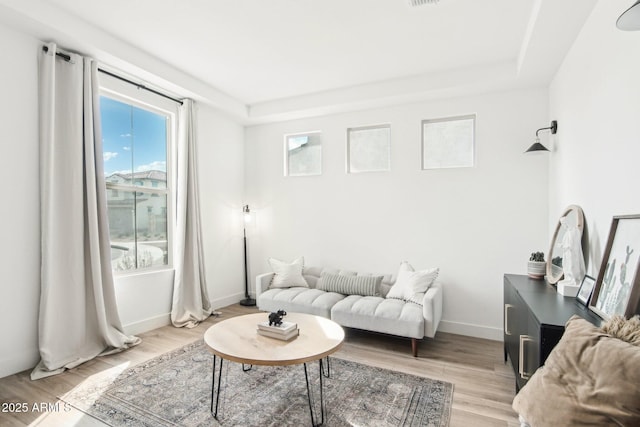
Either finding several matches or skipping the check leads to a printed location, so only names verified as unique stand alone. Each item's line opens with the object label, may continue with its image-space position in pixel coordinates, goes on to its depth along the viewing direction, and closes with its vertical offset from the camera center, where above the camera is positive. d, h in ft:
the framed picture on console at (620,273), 5.09 -1.09
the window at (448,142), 12.67 +2.55
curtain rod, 9.52 +4.41
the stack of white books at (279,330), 7.62 -2.75
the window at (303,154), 15.47 +2.60
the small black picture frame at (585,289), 6.63 -1.65
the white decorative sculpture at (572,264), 7.42 -1.25
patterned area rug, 7.07 -4.35
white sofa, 10.27 -3.28
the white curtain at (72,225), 9.20 -0.42
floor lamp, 15.97 -2.25
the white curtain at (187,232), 13.25 -0.86
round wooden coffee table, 6.70 -2.91
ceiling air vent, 7.99 +4.90
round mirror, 8.30 -0.84
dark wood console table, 5.52 -2.06
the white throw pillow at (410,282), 11.36 -2.49
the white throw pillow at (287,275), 13.75 -2.70
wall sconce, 10.23 +1.95
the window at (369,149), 14.01 +2.56
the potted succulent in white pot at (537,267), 9.33 -1.61
